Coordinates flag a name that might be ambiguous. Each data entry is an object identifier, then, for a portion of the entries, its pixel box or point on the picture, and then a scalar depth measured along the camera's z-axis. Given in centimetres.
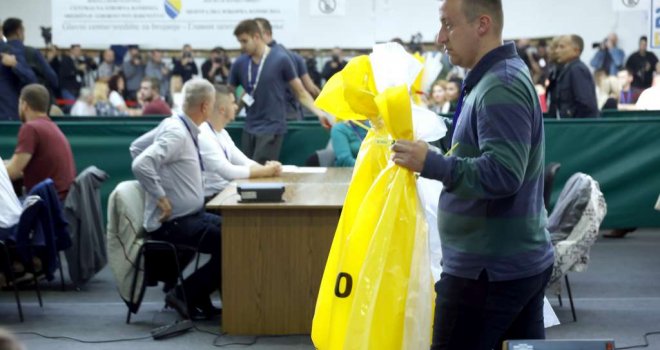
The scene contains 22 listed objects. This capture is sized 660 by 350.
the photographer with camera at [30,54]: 872
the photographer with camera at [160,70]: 1510
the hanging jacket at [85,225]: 609
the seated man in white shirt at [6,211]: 543
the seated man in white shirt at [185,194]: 531
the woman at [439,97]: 975
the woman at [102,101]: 1212
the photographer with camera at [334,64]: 1609
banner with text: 967
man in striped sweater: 233
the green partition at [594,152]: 774
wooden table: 506
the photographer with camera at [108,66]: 1496
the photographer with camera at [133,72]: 1481
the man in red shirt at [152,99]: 950
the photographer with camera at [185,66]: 1555
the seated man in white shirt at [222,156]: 585
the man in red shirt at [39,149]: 623
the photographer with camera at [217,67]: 1518
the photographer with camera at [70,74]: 1476
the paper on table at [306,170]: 641
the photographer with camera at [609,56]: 1677
